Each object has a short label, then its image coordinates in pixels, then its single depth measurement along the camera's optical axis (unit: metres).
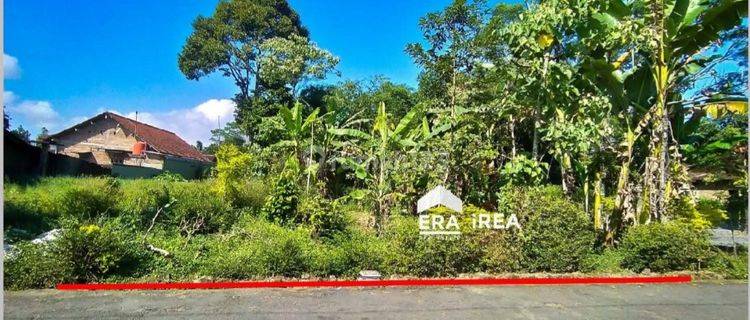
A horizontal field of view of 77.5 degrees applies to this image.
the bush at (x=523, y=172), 7.10
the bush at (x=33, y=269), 4.86
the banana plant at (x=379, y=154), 7.63
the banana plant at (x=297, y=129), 8.92
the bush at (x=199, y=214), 6.86
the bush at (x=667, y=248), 6.05
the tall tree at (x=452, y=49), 7.96
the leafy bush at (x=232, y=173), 8.52
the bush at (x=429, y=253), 5.73
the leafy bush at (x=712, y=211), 7.45
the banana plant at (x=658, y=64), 6.47
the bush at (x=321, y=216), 7.08
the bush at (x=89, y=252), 4.98
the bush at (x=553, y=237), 6.01
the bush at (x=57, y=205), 7.04
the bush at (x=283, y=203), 7.46
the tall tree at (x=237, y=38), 22.00
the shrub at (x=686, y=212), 6.73
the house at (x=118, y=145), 22.39
